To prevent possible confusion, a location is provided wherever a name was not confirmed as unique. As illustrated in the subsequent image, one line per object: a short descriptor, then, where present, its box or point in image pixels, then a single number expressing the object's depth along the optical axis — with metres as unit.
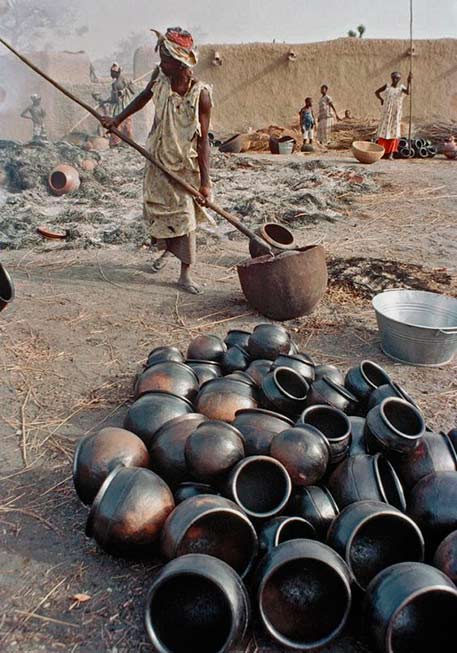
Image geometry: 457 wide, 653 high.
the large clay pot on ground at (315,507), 2.52
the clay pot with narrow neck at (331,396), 3.21
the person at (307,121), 19.55
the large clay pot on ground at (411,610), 2.03
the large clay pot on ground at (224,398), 3.13
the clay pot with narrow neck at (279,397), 3.21
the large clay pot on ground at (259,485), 2.54
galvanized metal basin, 4.21
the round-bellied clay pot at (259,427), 2.81
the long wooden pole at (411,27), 18.29
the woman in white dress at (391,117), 16.50
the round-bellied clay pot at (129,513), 2.47
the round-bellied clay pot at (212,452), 2.60
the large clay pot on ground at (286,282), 4.96
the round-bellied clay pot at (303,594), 2.17
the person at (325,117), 20.39
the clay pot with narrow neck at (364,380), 3.36
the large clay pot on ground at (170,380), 3.38
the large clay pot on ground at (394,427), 2.72
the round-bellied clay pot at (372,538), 2.33
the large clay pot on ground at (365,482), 2.57
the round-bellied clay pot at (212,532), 2.36
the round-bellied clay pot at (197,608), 2.11
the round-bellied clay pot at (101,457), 2.73
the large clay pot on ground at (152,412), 3.03
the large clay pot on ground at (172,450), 2.79
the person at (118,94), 17.00
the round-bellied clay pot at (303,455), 2.61
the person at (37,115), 17.41
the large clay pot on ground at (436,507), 2.45
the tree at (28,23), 47.01
